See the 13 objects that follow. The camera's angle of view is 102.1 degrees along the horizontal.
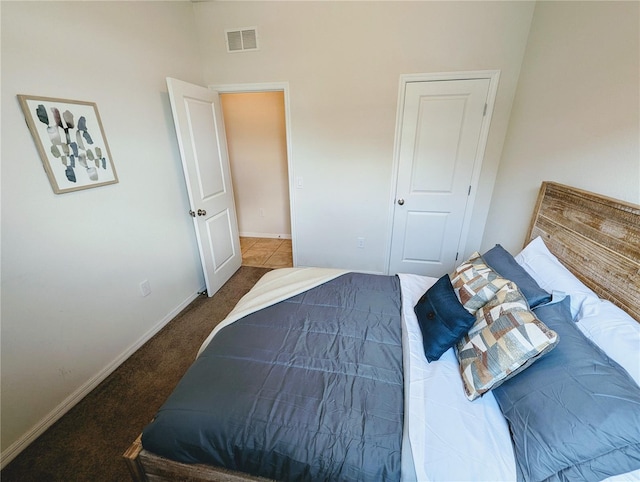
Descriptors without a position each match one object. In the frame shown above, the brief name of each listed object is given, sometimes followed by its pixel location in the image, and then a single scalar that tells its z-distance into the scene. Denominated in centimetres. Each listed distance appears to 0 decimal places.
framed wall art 135
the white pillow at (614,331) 85
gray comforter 88
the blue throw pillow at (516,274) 113
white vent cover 237
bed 78
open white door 216
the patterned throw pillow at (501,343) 89
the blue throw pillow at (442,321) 112
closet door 229
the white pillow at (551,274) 112
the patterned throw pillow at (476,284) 120
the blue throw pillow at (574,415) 70
